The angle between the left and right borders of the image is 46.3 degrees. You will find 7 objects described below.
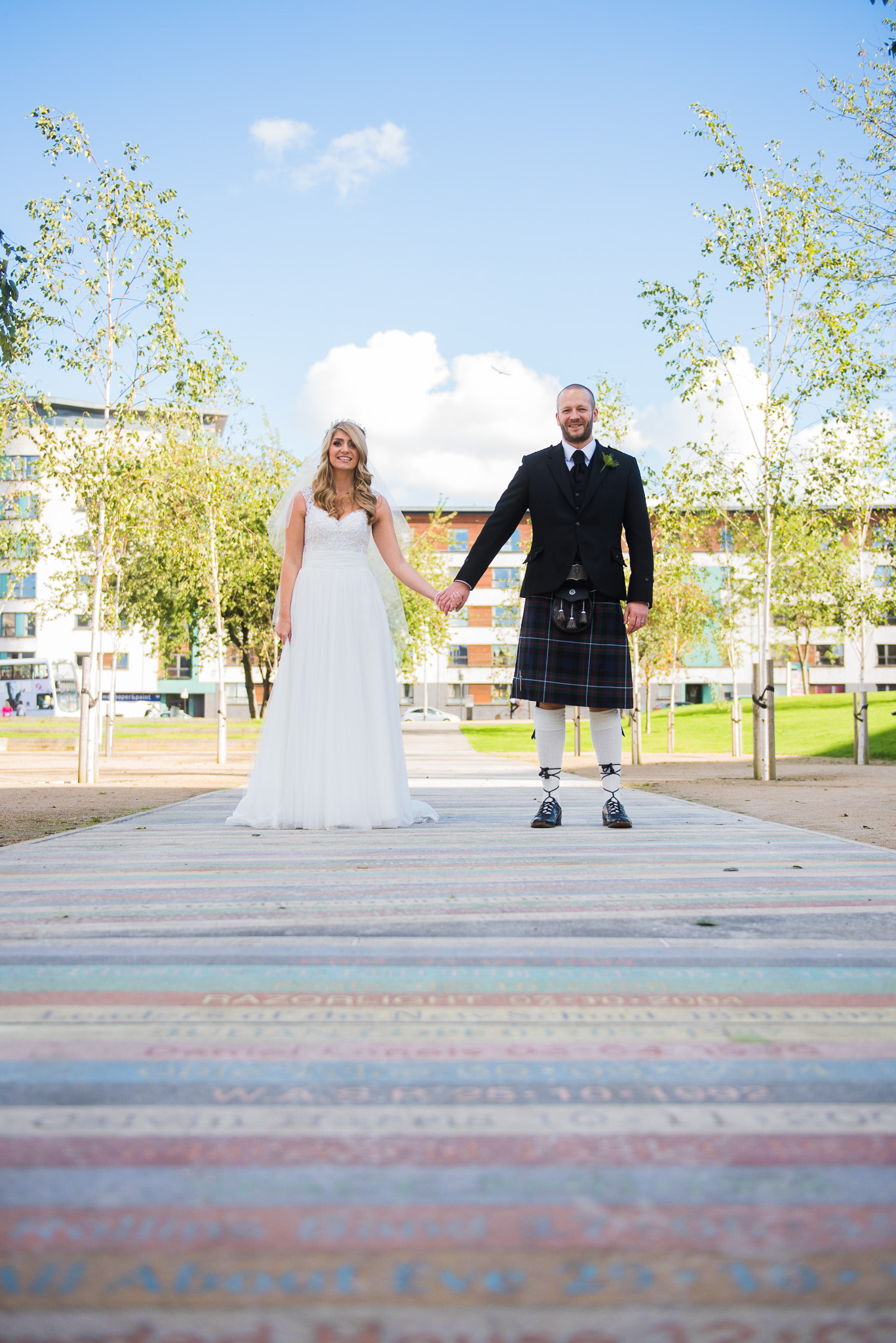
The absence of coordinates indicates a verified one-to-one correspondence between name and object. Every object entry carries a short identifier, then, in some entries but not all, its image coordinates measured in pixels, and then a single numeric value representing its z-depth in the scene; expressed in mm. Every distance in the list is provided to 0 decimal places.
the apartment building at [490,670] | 69125
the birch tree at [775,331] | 12961
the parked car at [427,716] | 64625
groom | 5938
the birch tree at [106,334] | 13992
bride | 6199
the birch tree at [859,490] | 13828
